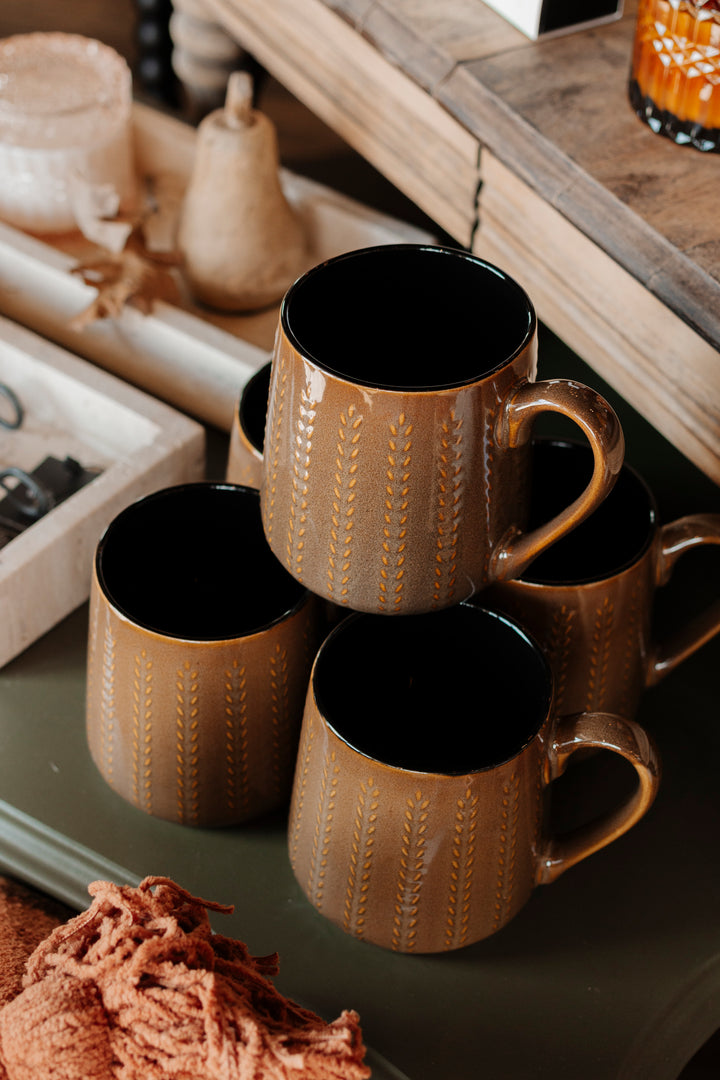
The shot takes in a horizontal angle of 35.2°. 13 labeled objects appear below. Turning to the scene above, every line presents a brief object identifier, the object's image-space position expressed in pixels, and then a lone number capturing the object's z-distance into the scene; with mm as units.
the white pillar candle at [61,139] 786
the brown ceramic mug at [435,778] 383
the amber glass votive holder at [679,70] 439
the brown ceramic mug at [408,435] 356
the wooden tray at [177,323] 668
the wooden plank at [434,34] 560
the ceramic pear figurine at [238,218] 729
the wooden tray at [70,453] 548
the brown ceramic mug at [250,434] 504
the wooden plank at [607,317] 458
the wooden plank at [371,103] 573
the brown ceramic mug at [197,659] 425
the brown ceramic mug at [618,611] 453
